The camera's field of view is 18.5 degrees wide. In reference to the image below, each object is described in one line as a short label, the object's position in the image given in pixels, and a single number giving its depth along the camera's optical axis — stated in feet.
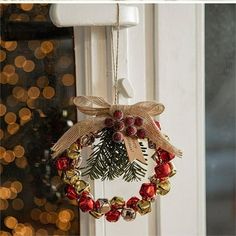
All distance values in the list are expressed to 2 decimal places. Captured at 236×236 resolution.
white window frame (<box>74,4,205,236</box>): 3.54
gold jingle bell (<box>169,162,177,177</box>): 3.30
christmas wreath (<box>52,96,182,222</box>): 3.24
